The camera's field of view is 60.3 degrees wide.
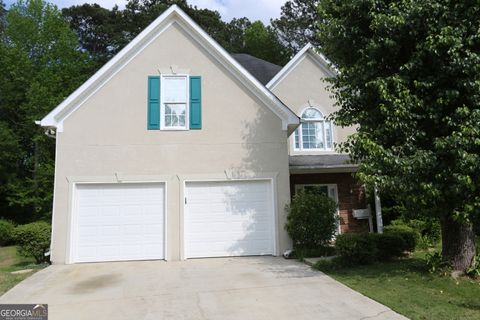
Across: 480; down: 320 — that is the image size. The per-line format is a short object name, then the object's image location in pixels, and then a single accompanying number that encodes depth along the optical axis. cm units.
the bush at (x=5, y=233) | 1956
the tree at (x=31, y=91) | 2361
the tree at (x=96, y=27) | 3616
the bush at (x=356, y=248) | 955
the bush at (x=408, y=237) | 1092
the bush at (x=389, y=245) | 1022
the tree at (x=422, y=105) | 760
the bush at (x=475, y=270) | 817
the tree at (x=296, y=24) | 3719
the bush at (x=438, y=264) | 846
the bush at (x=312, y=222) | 1140
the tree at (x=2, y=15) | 3322
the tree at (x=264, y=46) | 3482
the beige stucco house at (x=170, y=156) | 1151
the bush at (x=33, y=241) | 1134
